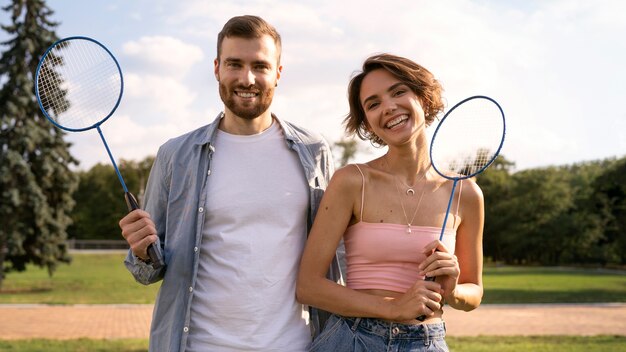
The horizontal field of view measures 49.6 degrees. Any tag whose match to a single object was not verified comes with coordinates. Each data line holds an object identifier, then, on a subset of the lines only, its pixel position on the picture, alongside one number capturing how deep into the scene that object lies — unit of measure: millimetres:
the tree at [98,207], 67562
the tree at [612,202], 36500
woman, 3184
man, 3459
